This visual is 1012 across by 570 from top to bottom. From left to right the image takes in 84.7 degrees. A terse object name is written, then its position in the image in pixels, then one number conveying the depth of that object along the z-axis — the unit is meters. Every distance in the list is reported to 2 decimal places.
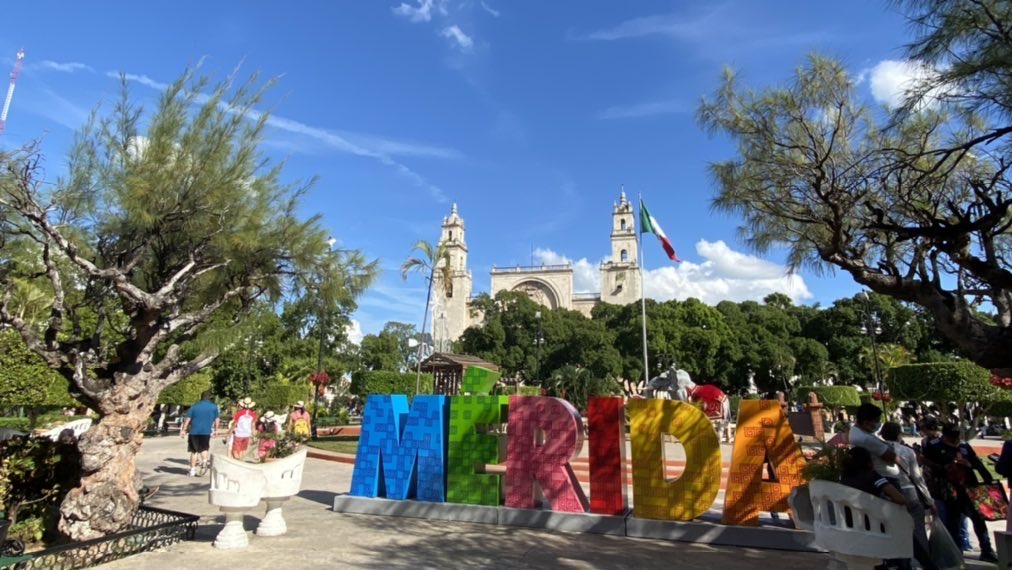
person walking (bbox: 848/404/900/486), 4.80
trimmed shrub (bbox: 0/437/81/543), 6.59
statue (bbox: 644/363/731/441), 18.41
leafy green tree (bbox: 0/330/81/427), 17.41
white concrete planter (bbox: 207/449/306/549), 6.39
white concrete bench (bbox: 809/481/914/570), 4.14
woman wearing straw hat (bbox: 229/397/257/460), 11.16
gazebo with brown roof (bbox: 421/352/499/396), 20.58
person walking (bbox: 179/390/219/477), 11.64
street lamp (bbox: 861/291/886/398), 47.64
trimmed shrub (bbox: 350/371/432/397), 29.58
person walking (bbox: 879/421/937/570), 4.67
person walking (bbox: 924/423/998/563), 6.14
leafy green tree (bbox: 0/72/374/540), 6.26
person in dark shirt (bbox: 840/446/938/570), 4.25
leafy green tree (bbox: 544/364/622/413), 34.06
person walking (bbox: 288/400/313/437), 12.07
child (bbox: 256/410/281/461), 12.09
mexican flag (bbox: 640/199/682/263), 23.73
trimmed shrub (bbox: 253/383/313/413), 29.30
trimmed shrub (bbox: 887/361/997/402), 20.91
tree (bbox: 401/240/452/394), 21.78
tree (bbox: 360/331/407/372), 61.50
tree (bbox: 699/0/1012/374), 5.03
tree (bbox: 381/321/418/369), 65.88
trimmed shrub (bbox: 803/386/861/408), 32.84
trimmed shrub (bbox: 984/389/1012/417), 24.44
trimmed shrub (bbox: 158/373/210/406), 28.69
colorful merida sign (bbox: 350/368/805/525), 7.02
